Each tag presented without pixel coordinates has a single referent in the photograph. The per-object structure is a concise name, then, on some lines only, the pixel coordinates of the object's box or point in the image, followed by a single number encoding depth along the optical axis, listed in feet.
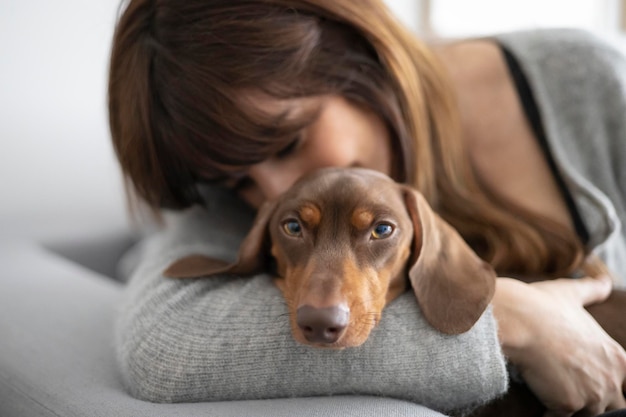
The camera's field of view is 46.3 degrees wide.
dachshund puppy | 1.28
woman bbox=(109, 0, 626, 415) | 1.35
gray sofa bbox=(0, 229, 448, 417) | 1.29
